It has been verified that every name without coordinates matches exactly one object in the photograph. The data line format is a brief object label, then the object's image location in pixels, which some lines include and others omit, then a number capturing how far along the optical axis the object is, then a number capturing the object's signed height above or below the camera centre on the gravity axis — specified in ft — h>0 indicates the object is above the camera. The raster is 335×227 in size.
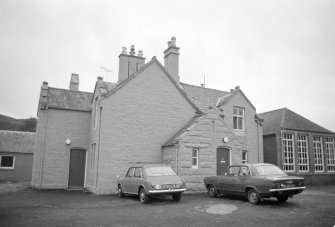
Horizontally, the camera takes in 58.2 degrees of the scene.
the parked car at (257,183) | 39.71 -3.00
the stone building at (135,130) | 59.93 +6.22
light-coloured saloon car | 43.80 -3.49
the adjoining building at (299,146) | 85.20 +4.54
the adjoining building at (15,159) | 108.68 -1.13
